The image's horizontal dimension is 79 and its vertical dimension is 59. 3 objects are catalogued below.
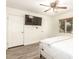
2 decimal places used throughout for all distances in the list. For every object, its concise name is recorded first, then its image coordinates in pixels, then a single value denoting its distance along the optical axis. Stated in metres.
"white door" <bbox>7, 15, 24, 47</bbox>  2.55
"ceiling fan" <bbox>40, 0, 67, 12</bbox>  1.98
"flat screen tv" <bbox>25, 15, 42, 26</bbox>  3.00
